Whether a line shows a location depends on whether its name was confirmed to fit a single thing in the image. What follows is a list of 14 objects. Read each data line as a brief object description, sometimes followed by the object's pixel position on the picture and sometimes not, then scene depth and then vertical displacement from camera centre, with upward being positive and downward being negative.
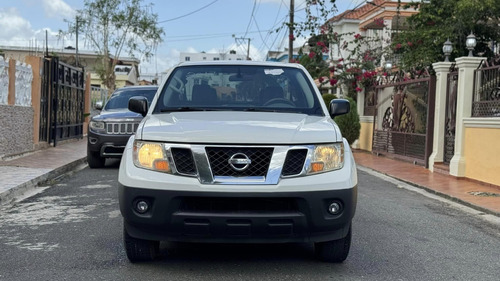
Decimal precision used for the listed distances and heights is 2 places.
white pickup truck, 4.07 -0.51
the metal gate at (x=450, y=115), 13.09 +0.13
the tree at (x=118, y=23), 32.84 +5.37
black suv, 11.61 -0.45
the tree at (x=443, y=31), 16.81 +2.87
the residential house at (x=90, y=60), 46.16 +4.39
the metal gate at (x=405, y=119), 14.36 +0.00
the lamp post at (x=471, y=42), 12.45 +1.79
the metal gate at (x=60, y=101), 15.68 +0.29
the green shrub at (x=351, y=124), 19.20 -0.22
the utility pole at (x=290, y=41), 27.98 +3.75
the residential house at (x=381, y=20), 27.56 +5.43
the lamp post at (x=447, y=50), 13.84 +1.77
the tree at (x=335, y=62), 20.58 +2.22
